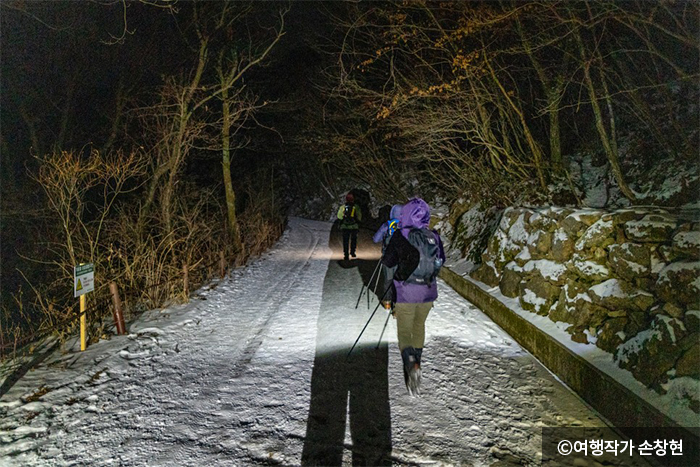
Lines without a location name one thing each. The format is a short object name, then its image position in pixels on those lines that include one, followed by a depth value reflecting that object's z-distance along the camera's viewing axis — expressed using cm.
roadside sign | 553
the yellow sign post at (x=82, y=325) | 576
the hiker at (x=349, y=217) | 1135
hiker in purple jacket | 446
